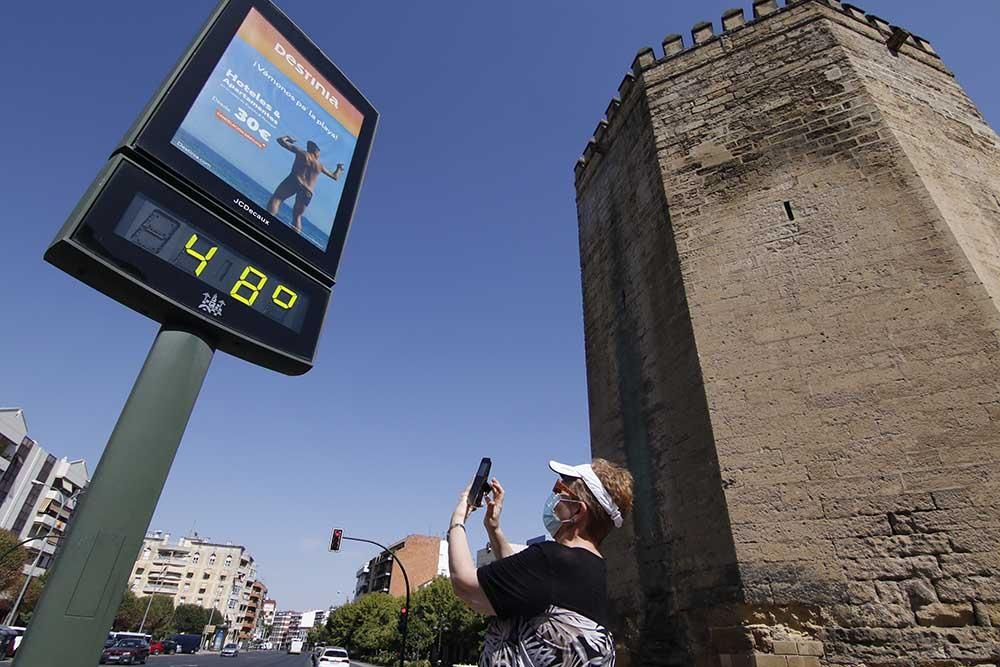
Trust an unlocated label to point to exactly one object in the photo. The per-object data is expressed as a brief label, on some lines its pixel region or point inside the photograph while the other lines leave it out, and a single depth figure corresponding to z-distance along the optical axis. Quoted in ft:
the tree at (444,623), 108.99
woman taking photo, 5.25
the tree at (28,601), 108.99
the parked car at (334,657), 67.51
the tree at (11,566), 91.91
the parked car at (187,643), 146.61
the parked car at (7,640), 64.44
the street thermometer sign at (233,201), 7.64
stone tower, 15.17
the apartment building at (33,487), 121.49
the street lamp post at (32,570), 89.59
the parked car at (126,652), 66.69
